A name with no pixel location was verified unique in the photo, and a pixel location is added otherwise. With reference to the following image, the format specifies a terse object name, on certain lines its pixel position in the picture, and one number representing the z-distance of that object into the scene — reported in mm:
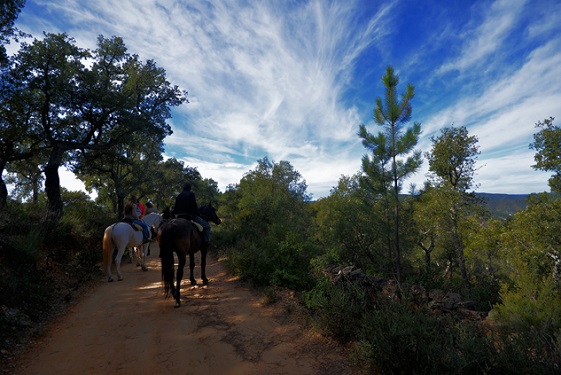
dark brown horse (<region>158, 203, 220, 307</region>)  5707
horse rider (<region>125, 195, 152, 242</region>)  8477
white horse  7398
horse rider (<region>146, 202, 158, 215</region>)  10457
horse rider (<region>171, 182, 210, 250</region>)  6751
